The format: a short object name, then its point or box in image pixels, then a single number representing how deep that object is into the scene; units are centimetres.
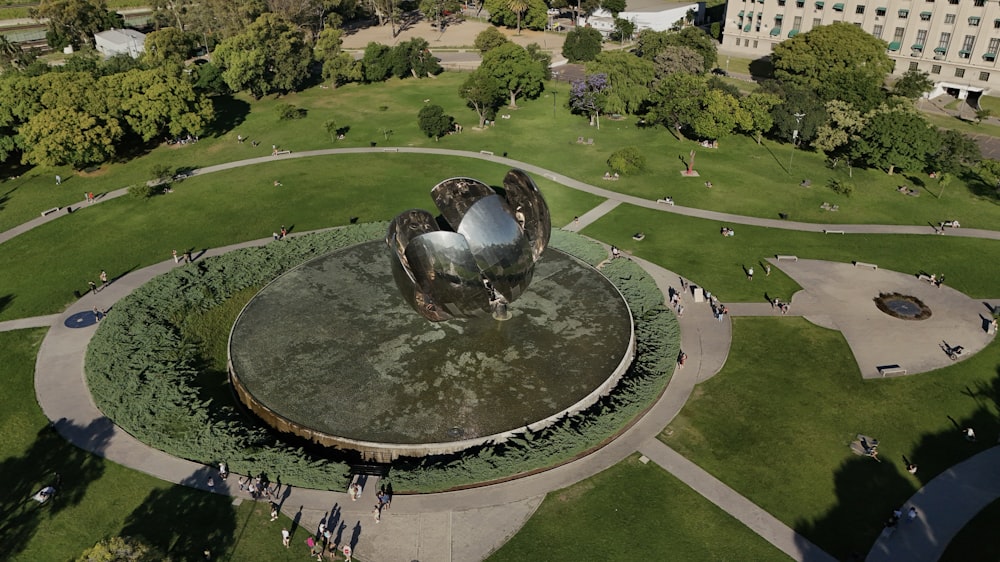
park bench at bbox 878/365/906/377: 3853
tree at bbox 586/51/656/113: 8256
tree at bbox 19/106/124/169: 6400
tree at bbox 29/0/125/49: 11381
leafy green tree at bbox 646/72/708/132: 7575
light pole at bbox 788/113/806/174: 7079
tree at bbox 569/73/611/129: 8300
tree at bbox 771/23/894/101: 8369
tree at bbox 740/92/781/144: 7444
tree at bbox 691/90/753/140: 7356
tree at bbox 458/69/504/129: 8181
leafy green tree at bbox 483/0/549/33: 13288
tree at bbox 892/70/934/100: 7925
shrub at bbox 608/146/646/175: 6756
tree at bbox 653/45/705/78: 8706
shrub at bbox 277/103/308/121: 8512
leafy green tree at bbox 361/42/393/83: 10088
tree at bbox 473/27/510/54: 10694
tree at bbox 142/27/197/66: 9344
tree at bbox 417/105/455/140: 7736
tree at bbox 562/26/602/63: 11094
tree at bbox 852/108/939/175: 6438
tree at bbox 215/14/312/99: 8931
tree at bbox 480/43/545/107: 8725
